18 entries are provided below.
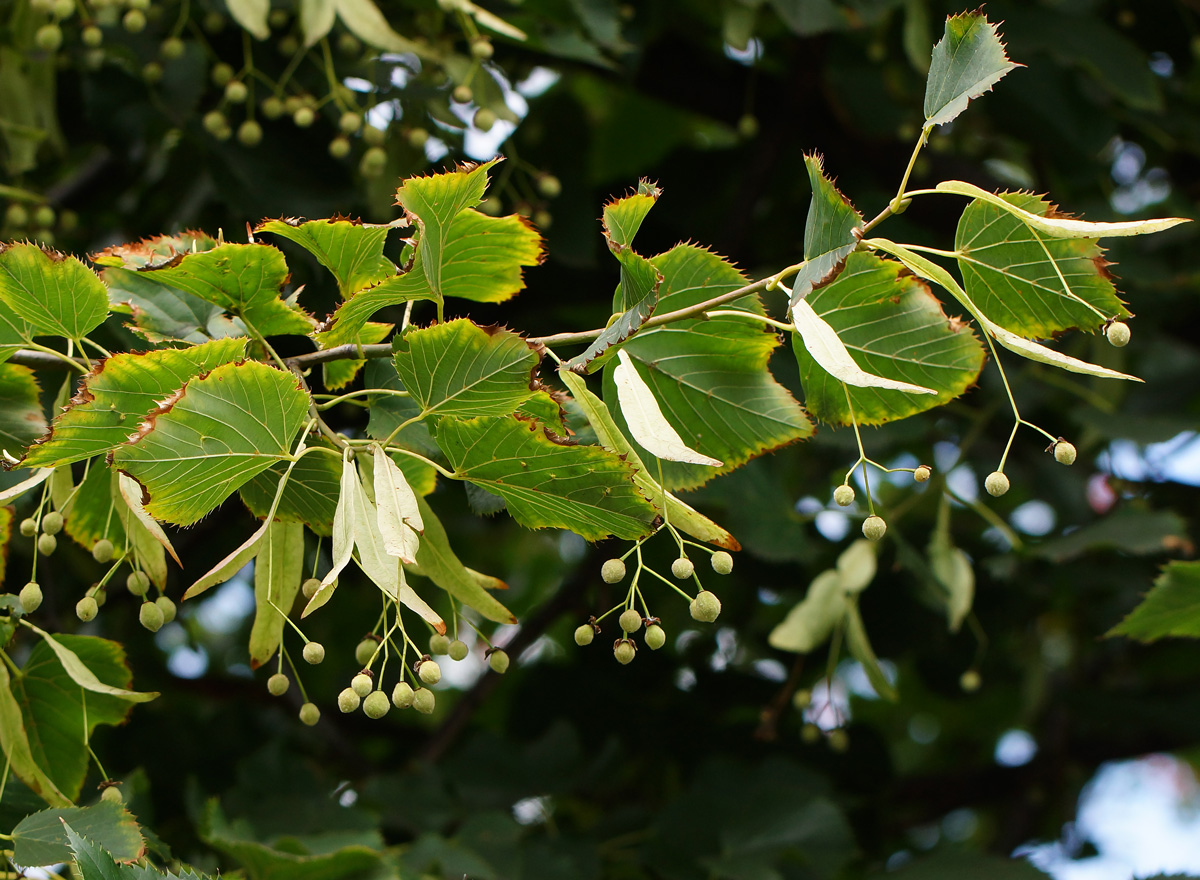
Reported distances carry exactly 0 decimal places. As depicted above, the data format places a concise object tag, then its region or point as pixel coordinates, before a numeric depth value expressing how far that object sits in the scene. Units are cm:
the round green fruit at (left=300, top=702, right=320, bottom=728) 144
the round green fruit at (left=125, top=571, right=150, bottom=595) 147
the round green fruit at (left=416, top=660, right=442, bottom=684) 140
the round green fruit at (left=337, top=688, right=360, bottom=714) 140
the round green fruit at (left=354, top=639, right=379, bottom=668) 144
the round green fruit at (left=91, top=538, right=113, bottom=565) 147
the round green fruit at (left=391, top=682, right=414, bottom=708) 140
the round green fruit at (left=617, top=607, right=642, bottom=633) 141
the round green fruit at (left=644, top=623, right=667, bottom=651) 141
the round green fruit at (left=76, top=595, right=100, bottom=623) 144
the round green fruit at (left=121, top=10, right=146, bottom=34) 182
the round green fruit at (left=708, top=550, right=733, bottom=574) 140
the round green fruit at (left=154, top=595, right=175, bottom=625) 147
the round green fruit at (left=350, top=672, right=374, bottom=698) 140
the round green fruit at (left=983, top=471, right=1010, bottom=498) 139
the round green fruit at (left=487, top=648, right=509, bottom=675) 145
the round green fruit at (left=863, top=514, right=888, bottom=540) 139
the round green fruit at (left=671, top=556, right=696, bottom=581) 140
